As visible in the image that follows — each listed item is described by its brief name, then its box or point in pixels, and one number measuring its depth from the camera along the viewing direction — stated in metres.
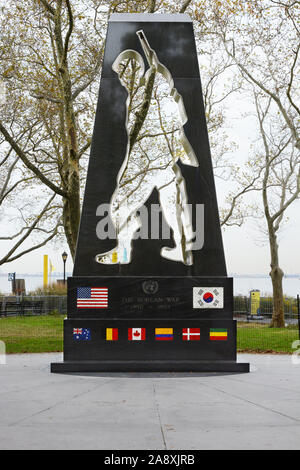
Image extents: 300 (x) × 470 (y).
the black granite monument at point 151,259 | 11.07
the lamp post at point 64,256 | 34.97
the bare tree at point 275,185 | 26.20
